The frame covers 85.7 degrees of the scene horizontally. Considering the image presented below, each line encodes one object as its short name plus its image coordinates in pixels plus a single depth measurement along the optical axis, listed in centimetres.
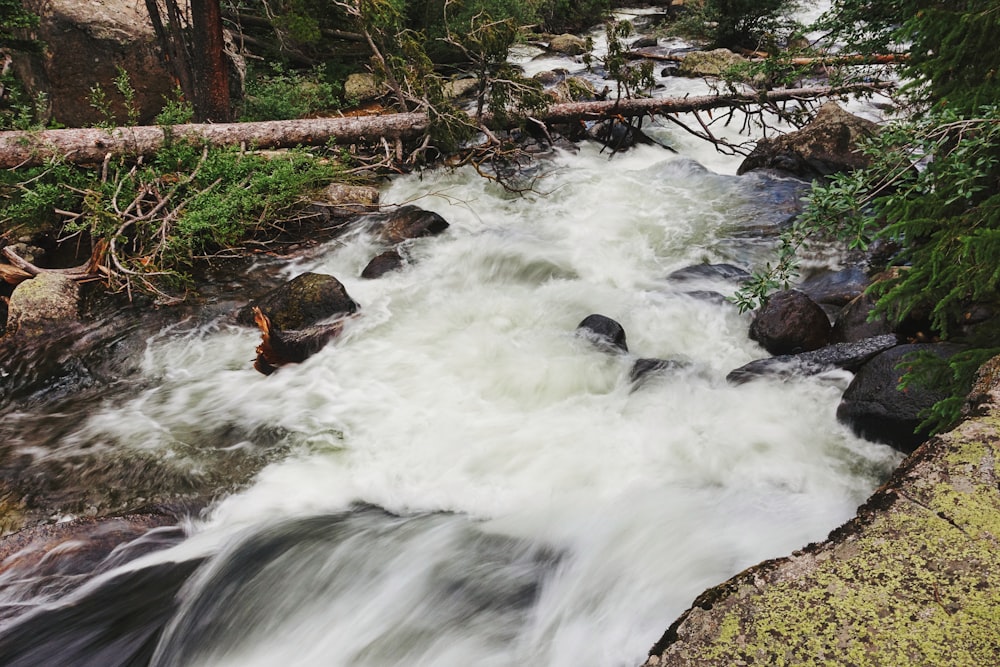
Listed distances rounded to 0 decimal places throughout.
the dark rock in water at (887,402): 337
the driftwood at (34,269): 584
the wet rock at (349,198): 787
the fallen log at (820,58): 597
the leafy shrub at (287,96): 949
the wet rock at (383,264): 673
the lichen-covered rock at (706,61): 1445
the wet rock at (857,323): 446
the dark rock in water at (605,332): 523
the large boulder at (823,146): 840
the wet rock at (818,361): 421
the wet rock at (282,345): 521
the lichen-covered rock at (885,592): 155
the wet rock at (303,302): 548
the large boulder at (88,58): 836
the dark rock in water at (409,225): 750
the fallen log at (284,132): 639
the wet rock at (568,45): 1772
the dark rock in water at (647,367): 475
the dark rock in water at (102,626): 289
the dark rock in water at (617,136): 1033
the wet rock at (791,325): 487
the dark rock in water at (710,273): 638
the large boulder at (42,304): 538
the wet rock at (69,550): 311
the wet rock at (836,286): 554
